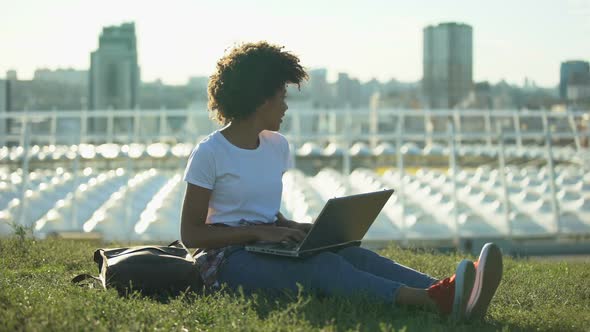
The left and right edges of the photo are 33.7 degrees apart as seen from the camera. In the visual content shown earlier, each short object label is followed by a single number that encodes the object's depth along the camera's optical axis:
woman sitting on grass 4.44
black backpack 4.59
